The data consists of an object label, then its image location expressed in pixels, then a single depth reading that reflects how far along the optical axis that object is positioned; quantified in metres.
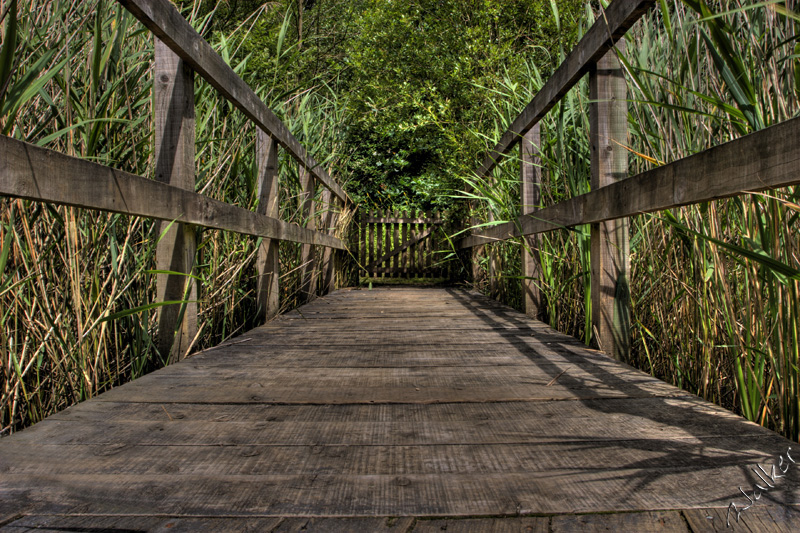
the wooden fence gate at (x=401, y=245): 8.92
